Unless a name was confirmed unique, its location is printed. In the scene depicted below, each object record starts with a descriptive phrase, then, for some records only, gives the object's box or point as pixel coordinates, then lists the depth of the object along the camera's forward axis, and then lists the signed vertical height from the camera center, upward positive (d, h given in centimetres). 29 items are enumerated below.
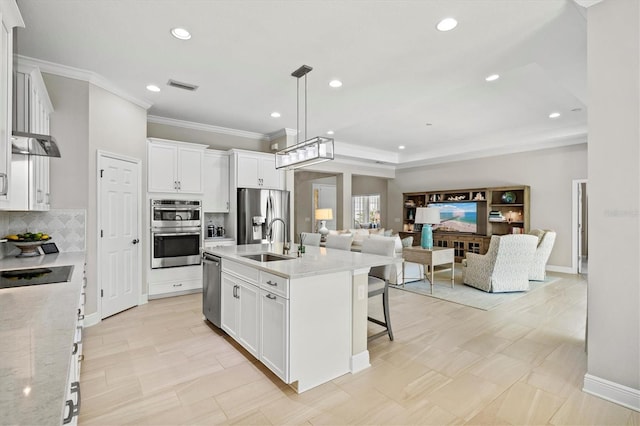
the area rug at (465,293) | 446 -124
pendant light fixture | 324 +66
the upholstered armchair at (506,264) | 483 -80
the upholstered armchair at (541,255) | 575 -76
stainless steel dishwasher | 335 -83
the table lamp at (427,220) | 547 -13
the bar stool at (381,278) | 309 -66
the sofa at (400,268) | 544 -98
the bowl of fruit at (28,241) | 286 -27
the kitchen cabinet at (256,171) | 539 +73
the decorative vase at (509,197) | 727 +37
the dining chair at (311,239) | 431 -37
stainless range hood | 192 +44
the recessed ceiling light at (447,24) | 255 +155
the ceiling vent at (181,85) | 378 +155
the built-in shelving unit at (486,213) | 712 +0
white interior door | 375 -27
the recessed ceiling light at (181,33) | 271 +156
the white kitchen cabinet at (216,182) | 527 +52
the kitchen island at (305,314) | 226 -79
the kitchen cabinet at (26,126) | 247 +69
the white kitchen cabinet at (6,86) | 169 +71
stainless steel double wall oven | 462 -30
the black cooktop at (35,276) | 190 -42
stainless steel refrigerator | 530 -2
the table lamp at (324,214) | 837 -3
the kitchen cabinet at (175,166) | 466 +70
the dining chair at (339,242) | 397 -38
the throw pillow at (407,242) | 593 -54
